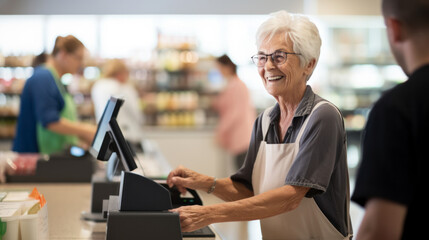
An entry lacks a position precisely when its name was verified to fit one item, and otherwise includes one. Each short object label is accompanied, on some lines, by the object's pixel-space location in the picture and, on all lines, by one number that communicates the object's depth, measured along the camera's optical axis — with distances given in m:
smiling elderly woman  1.96
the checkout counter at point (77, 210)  2.42
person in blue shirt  4.10
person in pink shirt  7.86
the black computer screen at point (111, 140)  2.03
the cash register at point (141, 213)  1.81
